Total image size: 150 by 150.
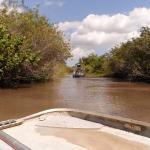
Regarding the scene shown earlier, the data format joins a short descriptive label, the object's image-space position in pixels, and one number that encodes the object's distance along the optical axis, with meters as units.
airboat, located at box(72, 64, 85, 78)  51.94
